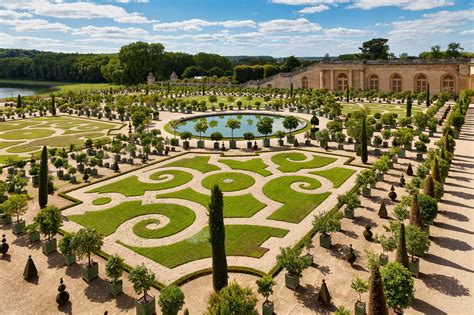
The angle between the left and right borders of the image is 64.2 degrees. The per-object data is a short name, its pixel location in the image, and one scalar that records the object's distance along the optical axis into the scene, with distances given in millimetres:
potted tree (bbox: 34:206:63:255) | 20266
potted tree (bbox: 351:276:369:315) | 14648
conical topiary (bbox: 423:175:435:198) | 23109
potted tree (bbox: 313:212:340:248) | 20016
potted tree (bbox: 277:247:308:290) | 16594
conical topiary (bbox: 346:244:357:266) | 18484
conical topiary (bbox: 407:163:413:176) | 31344
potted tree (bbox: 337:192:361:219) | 23141
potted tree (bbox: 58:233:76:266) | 18719
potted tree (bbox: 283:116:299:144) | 44938
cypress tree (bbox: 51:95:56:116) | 67725
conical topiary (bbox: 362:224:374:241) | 20812
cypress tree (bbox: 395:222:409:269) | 16531
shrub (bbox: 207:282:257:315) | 12969
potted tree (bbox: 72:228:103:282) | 17781
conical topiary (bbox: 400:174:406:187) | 28631
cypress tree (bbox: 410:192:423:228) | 19469
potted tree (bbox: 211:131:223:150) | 41438
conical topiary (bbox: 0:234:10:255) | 20391
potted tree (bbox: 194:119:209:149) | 44688
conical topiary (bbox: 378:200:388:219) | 23531
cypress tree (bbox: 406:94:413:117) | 55906
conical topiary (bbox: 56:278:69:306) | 16000
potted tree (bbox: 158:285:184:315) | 14125
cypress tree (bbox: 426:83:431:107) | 68612
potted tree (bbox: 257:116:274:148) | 42716
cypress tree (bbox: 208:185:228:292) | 15984
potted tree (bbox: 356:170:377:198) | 26266
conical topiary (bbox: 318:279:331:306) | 15475
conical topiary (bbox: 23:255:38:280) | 18047
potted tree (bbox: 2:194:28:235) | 22438
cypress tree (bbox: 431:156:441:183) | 25031
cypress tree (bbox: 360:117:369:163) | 34781
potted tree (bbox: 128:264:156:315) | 15320
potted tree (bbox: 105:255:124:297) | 16519
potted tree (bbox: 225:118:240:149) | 45350
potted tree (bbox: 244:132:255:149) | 41181
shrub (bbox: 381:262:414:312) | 14023
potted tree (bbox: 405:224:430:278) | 17250
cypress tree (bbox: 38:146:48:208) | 25734
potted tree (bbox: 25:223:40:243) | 21278
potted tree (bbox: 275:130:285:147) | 42219
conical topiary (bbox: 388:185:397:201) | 26219
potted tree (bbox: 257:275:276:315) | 14961
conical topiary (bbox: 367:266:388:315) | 12828
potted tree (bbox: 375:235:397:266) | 17781
